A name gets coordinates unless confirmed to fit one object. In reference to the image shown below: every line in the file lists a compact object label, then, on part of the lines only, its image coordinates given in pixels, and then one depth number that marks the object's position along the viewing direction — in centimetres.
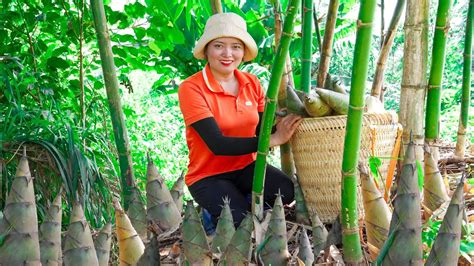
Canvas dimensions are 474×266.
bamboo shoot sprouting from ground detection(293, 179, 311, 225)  155
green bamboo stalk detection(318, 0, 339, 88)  174
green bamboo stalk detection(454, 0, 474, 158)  166
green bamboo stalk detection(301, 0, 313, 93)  166
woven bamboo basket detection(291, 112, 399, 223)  150
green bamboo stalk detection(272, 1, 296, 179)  165
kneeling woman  168
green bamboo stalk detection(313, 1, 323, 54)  199
